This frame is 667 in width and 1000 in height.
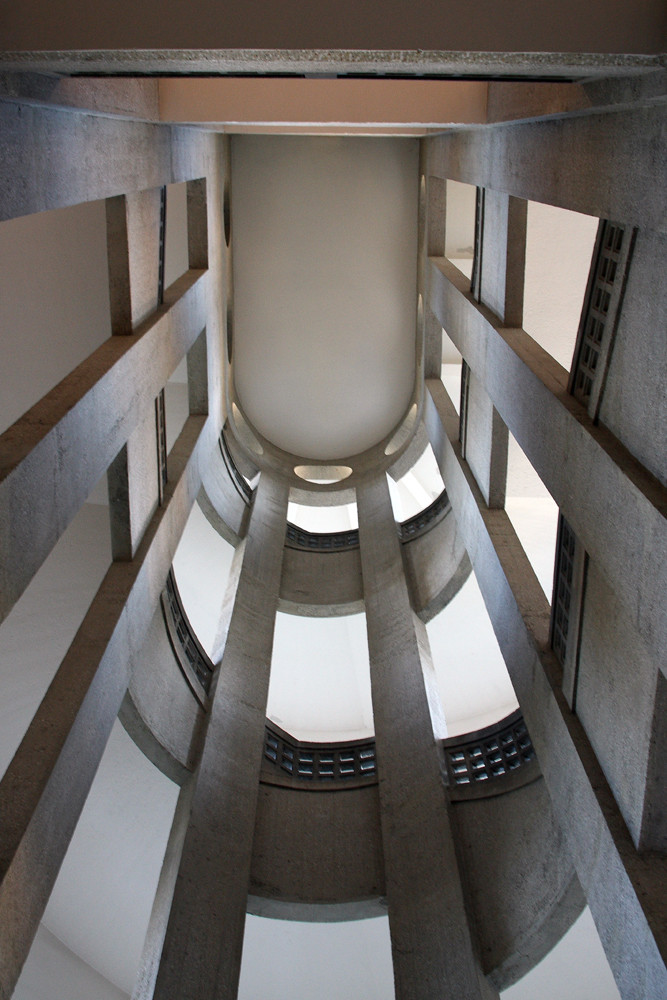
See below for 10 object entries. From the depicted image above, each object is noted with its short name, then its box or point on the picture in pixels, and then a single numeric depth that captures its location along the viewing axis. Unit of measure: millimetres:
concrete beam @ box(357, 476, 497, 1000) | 6098
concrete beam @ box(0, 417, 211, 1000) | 4332
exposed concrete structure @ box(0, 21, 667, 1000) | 3971
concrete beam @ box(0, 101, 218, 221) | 3926
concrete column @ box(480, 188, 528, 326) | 7199
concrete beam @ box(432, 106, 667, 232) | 3592
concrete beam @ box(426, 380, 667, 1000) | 4176
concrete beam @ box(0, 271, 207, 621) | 4094
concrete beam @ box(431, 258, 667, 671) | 3697
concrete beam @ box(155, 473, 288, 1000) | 6027
